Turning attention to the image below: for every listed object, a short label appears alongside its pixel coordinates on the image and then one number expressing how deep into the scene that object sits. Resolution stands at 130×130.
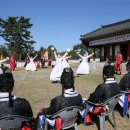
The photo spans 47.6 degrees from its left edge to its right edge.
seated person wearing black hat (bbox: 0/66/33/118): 2.26
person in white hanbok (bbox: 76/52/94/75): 10.14
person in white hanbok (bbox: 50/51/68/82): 7.28
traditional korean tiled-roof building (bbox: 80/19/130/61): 11.36
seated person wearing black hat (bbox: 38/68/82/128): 2.59
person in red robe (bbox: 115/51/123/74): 10.13
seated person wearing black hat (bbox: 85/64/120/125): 3.18
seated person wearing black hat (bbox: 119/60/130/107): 3.70
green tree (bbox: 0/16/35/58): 23.85
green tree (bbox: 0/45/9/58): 22.33
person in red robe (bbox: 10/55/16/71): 13.93
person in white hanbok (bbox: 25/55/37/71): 14.05
